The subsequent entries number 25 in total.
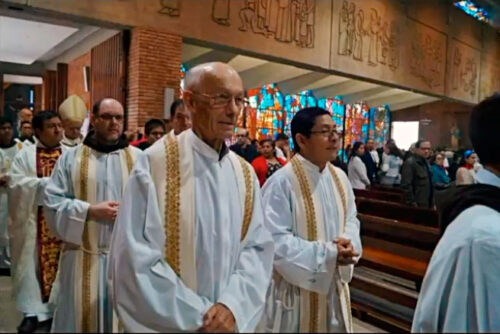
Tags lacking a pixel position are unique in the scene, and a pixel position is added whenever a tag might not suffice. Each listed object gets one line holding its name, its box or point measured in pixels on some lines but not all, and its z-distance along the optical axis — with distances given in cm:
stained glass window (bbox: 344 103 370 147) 1928
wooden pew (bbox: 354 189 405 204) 812
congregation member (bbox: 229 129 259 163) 806
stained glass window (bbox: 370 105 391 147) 2069
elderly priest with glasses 164
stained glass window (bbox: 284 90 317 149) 1661
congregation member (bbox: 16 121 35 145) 624
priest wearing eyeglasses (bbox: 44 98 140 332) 275
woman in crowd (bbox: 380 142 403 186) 1112
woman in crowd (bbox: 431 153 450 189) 842
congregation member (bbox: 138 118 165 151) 463
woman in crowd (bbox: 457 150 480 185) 714
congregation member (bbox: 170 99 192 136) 354
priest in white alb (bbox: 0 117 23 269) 547
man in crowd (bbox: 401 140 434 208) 697
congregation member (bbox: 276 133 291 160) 760
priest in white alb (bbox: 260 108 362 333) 251
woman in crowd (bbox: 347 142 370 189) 939
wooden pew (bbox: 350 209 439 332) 394
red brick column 836
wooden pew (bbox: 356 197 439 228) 521
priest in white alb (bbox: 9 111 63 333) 355
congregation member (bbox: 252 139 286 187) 570
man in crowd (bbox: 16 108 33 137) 645
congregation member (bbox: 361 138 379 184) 1119
